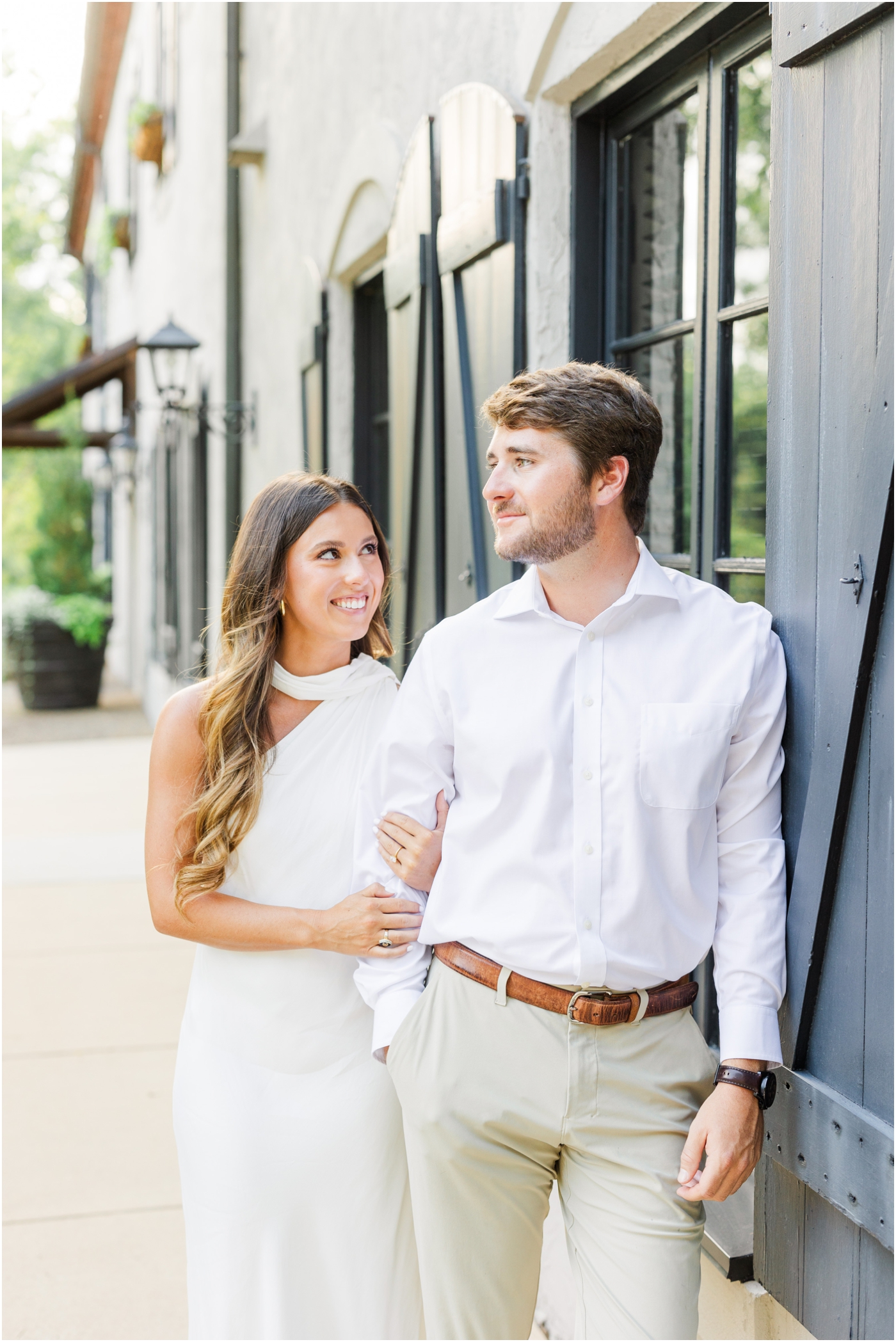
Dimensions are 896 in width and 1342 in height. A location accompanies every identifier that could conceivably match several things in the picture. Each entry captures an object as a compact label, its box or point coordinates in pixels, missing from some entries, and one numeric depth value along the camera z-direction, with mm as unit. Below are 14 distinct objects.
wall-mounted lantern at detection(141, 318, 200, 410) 8434
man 1821
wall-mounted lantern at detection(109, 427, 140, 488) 16531
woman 2213
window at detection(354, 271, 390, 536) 5621
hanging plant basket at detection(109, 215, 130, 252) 16719
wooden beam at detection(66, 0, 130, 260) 15930
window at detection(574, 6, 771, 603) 2652
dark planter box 14094
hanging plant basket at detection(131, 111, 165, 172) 11891
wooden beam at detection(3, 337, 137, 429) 14148
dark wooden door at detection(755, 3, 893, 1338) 1693
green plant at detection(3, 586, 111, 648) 14406
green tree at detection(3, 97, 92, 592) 18000
